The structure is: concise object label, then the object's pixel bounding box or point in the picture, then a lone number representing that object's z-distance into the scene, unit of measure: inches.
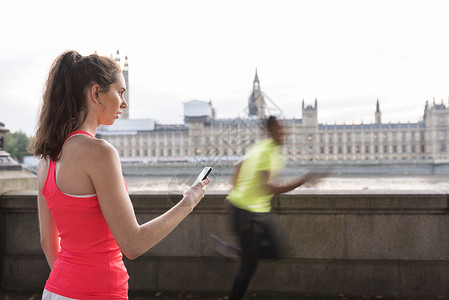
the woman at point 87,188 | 32.5
